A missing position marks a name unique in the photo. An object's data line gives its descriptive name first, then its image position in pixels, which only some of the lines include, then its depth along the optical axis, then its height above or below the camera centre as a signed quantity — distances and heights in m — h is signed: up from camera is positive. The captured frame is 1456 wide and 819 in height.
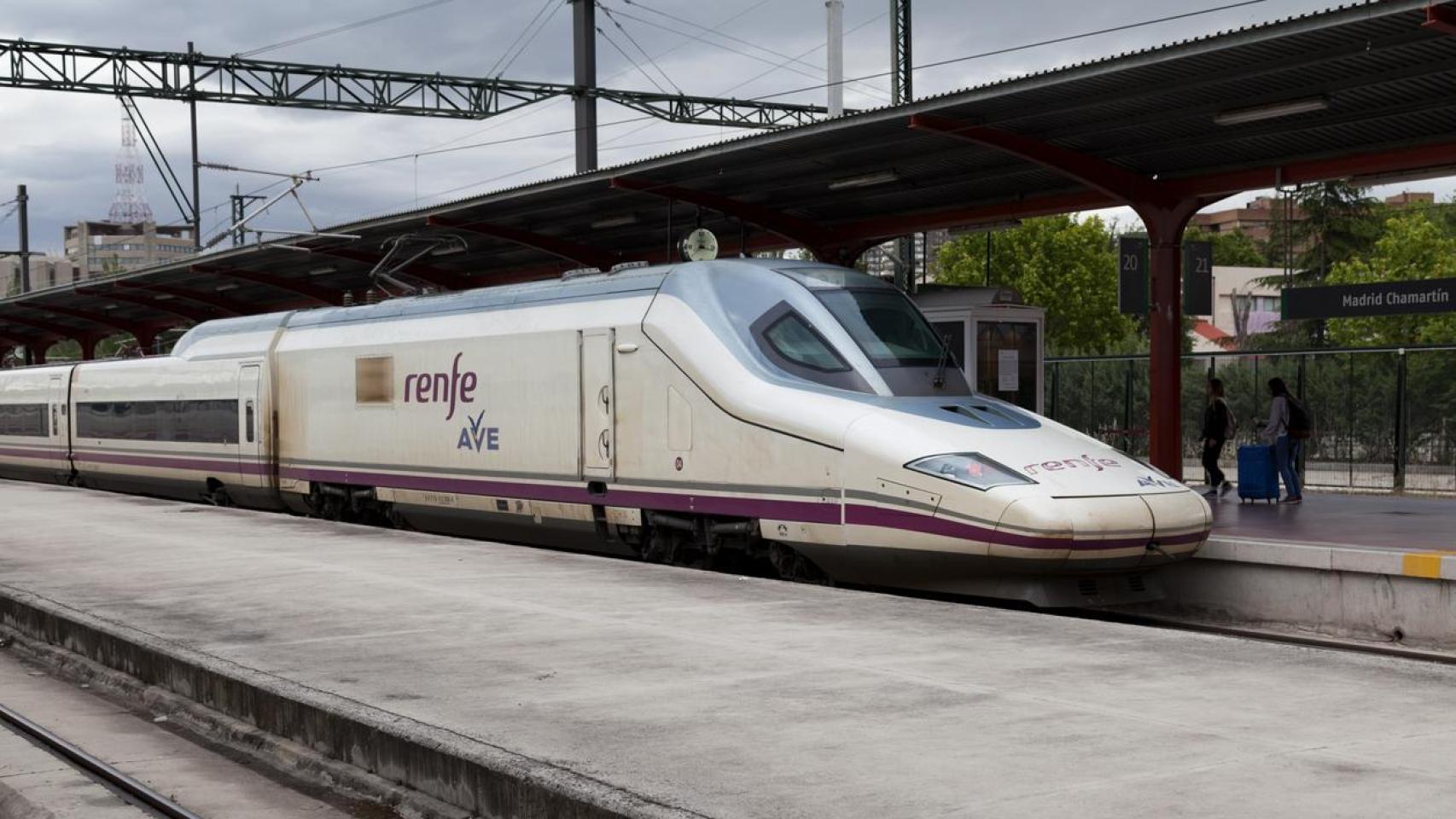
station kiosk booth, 18.81 +0.69
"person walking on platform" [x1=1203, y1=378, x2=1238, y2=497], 19.27 -0.57
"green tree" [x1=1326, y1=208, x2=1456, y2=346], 53.88 +4.39
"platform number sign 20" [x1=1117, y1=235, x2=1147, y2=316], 18.56 +1.40
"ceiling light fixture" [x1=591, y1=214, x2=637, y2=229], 21.75 +2.52
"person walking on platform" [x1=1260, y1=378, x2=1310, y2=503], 17.41 -0.48
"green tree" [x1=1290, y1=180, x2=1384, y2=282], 69.94 +7.58
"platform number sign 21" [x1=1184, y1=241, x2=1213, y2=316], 20.12 +1.47
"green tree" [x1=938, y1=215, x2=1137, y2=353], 61.66 +4.84
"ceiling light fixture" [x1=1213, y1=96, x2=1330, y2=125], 13.83 +2.58
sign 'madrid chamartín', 17.83 +1.07
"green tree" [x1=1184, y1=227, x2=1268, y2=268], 115.06 +10.44
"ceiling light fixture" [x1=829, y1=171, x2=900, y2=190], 18.00 +2.57
